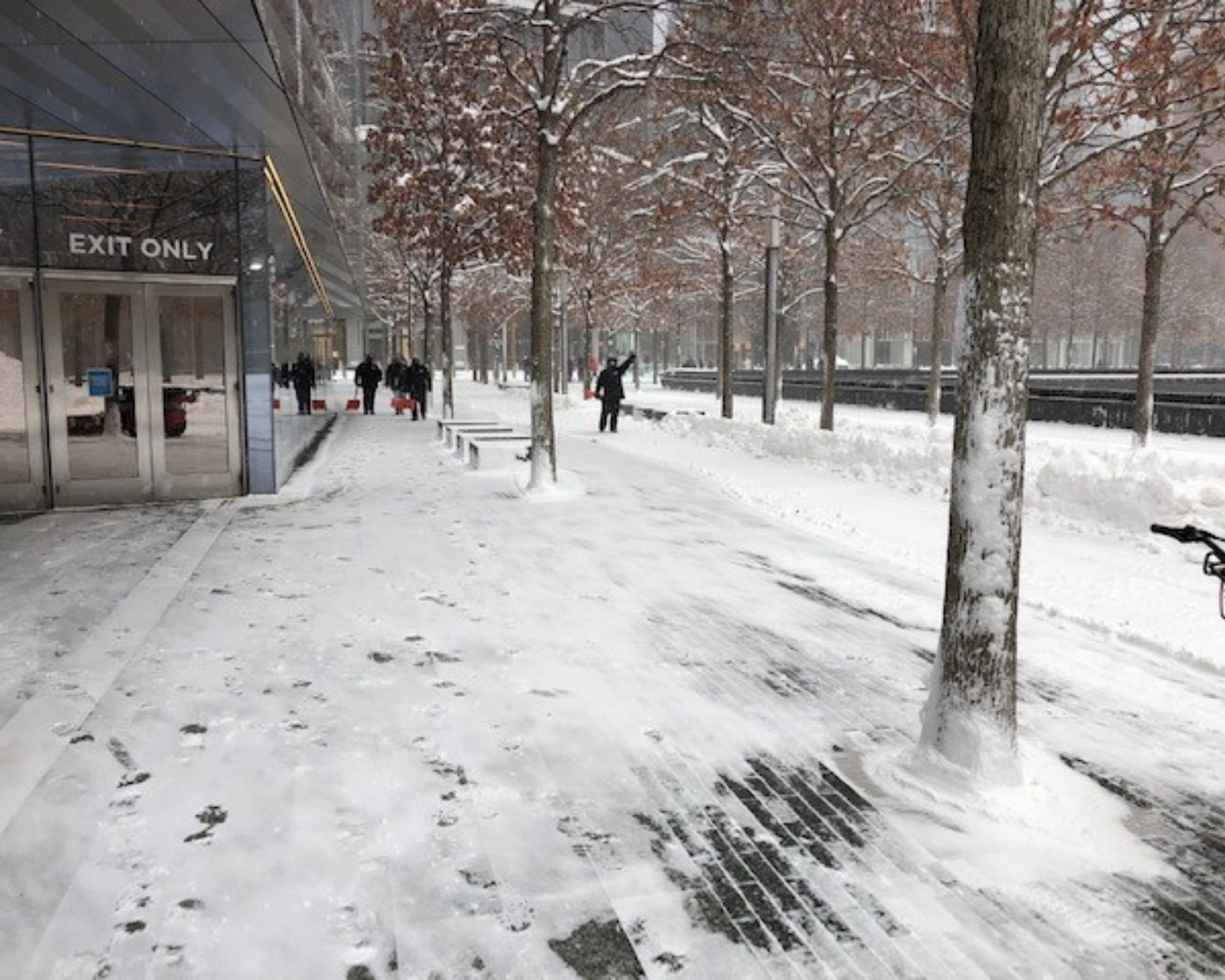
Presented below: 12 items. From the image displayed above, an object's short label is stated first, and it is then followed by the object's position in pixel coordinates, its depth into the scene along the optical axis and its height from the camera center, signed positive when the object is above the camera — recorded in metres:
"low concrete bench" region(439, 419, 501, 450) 18.50 -0.81
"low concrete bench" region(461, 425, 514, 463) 16.73 -0.90
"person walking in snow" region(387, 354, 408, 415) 32.25 +0.20
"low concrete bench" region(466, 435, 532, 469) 14.99 -1.08
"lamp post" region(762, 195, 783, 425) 21.27 +1.49
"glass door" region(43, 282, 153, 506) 10.98 -0.11
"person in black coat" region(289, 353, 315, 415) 17.50 +0.05
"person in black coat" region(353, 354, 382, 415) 30.38 +0.08
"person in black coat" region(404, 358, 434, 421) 27.86 +0.01
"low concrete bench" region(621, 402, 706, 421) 25.28 -0.73
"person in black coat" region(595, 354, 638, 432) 23.30 -0.15
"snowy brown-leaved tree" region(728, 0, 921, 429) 16.44 +5.27
